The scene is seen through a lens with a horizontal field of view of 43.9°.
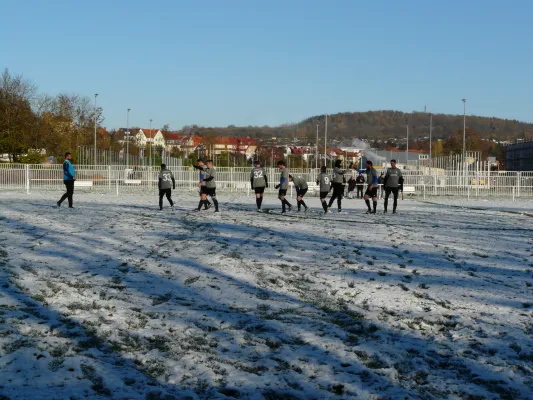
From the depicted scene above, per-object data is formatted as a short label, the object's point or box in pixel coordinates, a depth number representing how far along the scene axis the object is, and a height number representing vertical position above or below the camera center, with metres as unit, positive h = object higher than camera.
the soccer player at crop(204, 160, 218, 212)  20.98 -0.76
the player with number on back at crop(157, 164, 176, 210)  21.75 -0.86
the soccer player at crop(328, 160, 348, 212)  21.47 -0.77
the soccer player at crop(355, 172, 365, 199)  39.25 -1.44
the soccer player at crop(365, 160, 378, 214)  22.27 -0.98
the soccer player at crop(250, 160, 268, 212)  21.44 -0.69
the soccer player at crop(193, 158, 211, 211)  21.44 -0.97
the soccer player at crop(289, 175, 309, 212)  22.45 -0.98
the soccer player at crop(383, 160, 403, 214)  21.23 -0.67
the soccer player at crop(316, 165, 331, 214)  22.42 -0.90
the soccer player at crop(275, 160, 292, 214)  21.56 -0.83
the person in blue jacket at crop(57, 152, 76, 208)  21.86 -0.73
